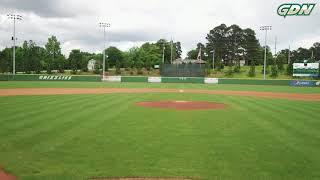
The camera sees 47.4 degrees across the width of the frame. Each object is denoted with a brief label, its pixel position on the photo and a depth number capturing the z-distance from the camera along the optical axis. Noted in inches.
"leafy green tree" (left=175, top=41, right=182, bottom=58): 5516.2
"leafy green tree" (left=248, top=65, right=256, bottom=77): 3074.1
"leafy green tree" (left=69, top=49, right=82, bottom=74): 3614.7
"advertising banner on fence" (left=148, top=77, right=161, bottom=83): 2351.1
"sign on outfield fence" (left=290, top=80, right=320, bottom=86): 2155.5
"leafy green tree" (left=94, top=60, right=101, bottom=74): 4253.4
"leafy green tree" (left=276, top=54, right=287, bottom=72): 3356.3
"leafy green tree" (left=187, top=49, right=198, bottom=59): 5249.5
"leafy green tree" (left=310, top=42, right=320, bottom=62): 4644.9
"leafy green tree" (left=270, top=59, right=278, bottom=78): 3014.3
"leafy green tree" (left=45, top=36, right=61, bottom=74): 4037.9
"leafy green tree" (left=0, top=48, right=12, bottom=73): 3176.7
